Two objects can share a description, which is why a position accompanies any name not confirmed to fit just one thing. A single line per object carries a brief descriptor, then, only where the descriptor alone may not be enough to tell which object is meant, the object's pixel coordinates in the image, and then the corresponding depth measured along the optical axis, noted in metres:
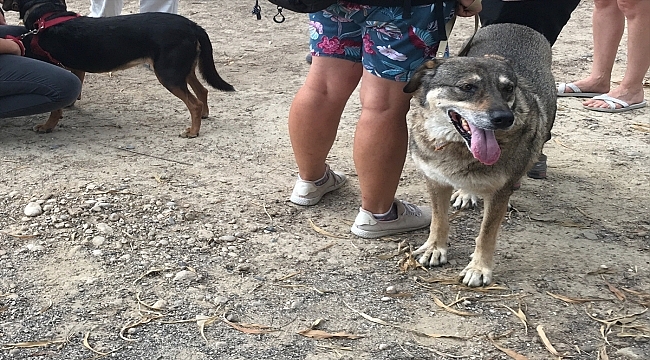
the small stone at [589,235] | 3.29
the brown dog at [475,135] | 2.61
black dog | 4.49
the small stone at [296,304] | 2.70
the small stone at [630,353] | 2.41
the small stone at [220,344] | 2.46
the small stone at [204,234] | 3.23
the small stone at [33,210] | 3.37
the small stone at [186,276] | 2.88
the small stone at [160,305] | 2.68
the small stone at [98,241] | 3.14
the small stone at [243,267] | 2.96
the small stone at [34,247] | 3.08
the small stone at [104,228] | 3.24
